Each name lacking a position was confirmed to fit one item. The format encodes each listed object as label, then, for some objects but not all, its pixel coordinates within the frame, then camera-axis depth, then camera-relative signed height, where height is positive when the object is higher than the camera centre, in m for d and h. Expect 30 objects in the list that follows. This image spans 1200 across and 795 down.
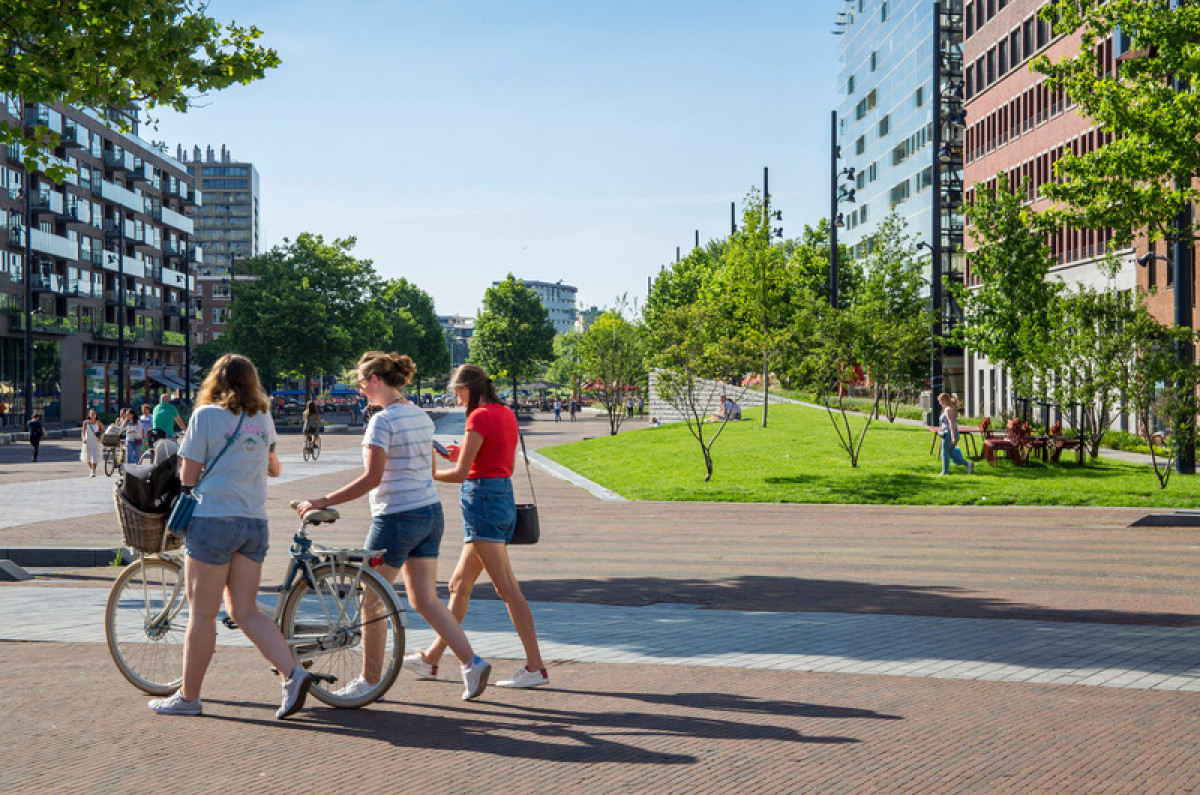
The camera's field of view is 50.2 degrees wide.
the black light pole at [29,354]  58.15 +2.15
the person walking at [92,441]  29.02 -0.96
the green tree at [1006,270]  35.38 +3.62
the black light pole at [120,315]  66.29 +4.38
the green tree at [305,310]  70.56 +4.97
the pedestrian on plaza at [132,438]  29.17 -0.90
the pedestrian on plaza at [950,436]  24.28 -0.70
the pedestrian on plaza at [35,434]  36.25 -1.01
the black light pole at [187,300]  75.61 +6.32
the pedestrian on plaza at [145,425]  28.62 -0.71
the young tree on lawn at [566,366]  100.52 +3.51
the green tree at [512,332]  114.69 +5.99
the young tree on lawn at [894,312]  28.05 +2.05
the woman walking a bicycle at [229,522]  6.18 -0.60
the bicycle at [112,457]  29.73 -1.39
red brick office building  46.78 +11.30
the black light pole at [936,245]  33.66 +4.08
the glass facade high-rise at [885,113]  76.25 +19.04
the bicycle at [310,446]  36.06 -1.33
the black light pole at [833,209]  45.25 +6.91
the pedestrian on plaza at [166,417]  21.25 -0.30
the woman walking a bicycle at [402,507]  6.56 -0.56
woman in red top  7.02 -0.51
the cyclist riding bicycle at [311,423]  35.47 -0.67
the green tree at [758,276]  46.28 +4.45
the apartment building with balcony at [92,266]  69.88 +8.54
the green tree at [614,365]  53.25 +1.45
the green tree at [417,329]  117.19 +6.65
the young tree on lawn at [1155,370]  21.66 +0.50
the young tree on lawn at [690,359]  29.11 +0.96
